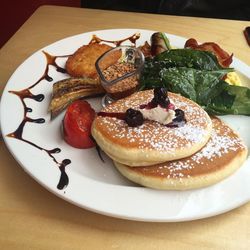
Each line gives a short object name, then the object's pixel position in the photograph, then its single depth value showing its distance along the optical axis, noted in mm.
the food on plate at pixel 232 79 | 398
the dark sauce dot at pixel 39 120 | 336
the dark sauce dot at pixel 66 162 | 295
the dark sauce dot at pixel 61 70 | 417
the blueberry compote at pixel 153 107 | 282
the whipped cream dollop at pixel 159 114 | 284
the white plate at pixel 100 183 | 251
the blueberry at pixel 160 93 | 290
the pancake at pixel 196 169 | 257
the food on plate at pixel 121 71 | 360
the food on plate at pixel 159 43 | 429
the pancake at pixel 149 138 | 264
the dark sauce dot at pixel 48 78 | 398
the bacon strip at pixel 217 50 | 423
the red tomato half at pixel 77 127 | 311
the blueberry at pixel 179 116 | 288
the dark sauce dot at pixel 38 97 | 366
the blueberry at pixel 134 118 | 281
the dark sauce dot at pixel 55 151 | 303
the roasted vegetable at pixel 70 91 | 350
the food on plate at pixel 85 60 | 406
